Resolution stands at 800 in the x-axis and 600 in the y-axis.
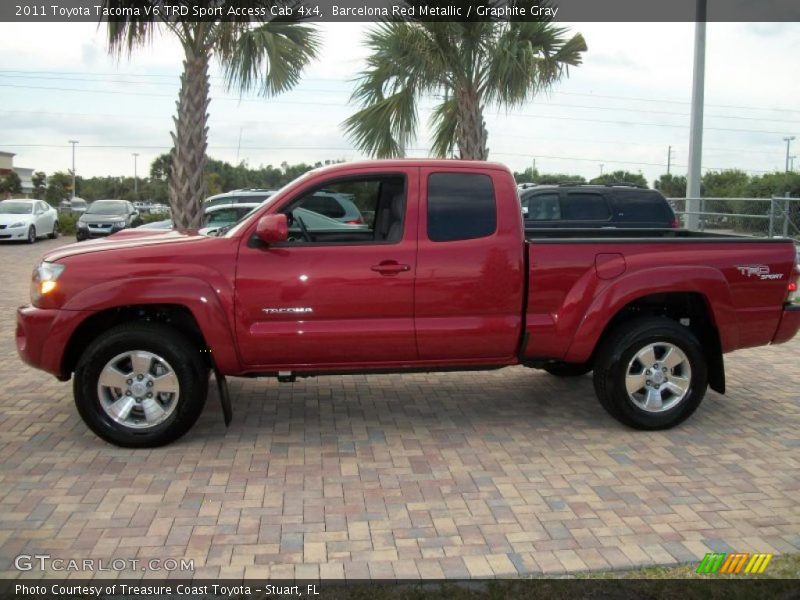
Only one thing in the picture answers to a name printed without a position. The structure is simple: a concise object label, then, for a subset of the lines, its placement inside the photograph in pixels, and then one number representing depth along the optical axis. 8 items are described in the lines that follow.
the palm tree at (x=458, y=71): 13.16
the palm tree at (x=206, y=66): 11.95
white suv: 18.05
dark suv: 12.02
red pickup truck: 5.09
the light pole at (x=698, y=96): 14.77
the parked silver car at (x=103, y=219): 25.06
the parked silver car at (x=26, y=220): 23.31
